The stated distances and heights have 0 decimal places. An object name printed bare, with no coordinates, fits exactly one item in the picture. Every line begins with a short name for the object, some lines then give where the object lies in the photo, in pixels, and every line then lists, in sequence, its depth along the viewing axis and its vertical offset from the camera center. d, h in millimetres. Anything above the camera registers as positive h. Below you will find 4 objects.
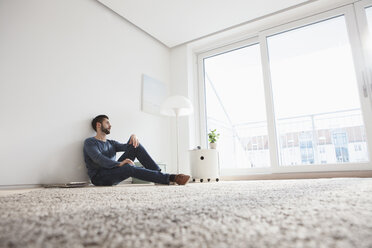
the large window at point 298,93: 3180 +1250
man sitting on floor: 2061 +103
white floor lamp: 3326 +891
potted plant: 3458 +438
